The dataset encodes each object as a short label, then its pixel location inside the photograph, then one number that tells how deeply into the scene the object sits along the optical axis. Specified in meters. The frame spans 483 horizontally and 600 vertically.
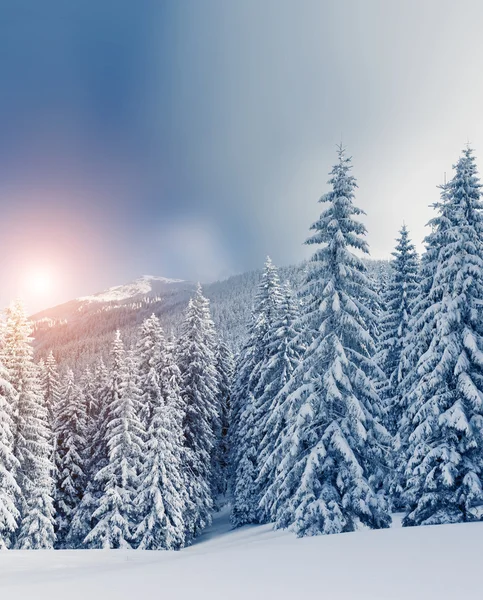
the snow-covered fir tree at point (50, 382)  43.59
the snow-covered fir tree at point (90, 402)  35.72
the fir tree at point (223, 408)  37.12
